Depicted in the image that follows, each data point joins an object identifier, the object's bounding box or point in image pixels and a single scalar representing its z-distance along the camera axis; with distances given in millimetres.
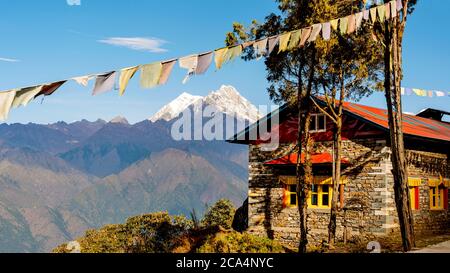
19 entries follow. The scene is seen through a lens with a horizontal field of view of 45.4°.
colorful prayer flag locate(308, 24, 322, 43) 11352
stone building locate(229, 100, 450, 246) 22328
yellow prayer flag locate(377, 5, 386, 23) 12960
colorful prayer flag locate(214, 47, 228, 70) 9234
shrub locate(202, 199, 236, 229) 34994
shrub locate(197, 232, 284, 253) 15289
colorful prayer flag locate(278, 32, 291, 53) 10384
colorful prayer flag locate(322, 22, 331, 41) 11578
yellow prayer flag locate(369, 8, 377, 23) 12730
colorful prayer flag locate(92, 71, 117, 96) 7996
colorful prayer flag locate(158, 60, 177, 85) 8406
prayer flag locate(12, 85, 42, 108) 7480
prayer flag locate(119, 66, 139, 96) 8133
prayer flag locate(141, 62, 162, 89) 8336
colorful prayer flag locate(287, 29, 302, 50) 10703
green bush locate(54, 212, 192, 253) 23438
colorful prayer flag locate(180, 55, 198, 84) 8742
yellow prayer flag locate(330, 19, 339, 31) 11846
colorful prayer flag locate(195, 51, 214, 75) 8906
